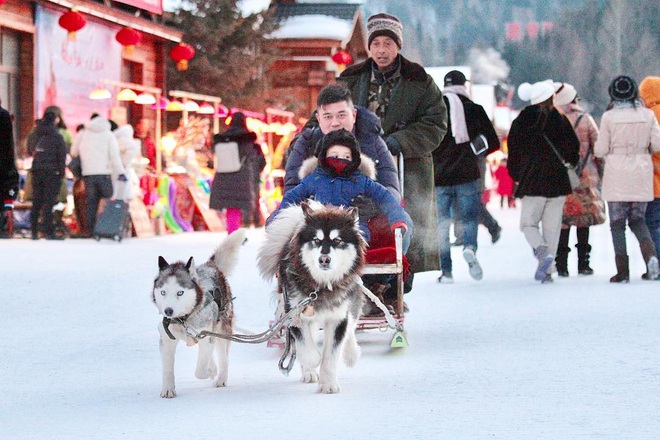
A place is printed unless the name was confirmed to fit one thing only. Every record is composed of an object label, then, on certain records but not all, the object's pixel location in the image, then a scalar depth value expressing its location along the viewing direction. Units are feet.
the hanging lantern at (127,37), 68.80
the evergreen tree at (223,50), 91.61
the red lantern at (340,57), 105.29
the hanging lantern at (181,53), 78.33
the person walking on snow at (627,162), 36.40
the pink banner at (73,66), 62.54
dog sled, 22.35
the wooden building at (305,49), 109.40
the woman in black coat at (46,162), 53.78
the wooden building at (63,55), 61.26
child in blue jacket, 21.40
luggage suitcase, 54.75
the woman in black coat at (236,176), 55.62
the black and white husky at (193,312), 17.81
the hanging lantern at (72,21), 61.78
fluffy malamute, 18.31
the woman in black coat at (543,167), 36.70
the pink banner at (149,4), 70.06
